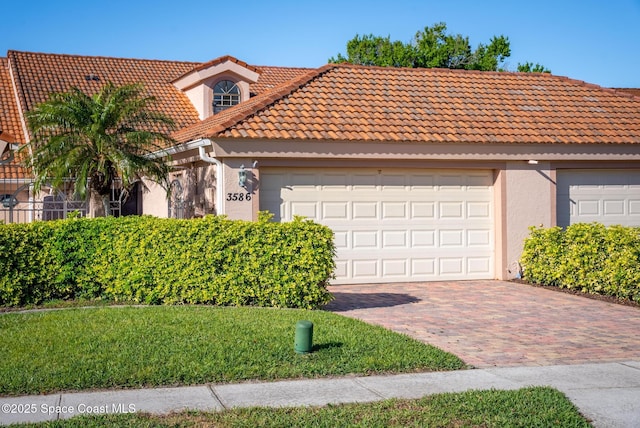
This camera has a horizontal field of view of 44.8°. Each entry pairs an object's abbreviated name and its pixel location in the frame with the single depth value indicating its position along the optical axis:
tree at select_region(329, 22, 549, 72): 38.56
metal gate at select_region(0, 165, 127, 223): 22.39
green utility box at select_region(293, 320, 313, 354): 8.58
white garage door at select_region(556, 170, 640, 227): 17.42
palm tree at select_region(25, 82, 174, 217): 15.45
